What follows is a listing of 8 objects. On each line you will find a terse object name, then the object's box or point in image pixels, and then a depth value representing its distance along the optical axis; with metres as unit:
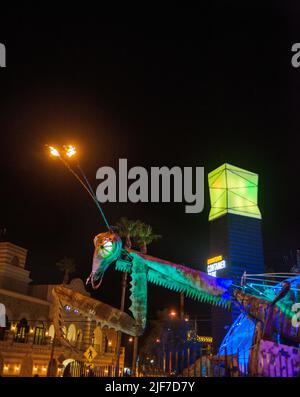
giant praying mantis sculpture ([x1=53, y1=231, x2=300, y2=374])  10.79
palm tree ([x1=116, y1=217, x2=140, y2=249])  36.94
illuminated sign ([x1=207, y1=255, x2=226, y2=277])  47.17
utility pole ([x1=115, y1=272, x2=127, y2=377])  31.23
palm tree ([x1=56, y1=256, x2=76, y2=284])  47.12
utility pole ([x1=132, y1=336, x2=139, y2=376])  12.42
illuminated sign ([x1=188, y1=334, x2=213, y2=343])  60.55
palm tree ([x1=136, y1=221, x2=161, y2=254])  37.12
